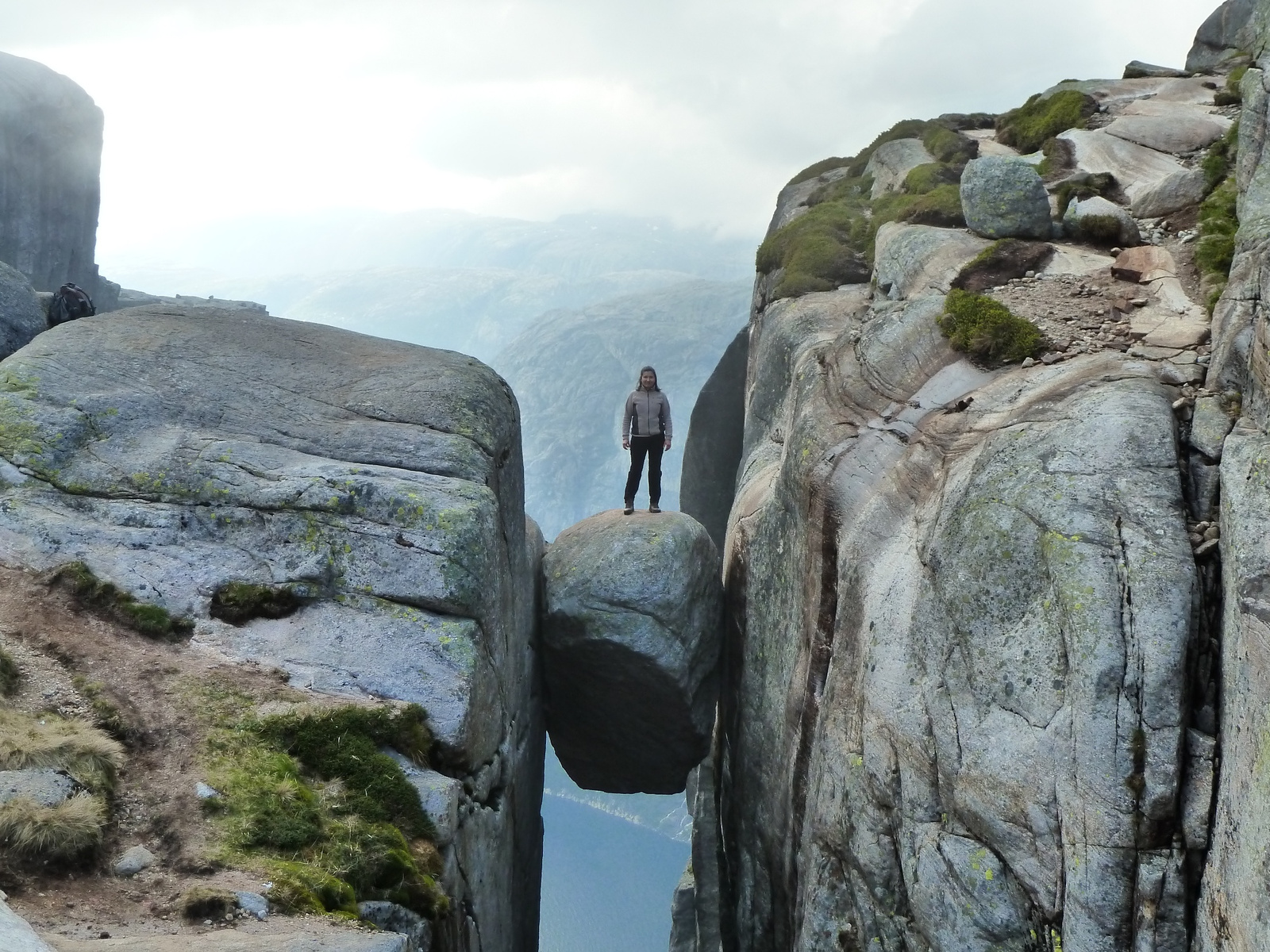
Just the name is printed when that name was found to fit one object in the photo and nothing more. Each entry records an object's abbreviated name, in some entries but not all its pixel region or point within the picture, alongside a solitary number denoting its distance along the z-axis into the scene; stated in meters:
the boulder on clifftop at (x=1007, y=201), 24.25
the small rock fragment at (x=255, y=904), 9.93
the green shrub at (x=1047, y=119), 34.41
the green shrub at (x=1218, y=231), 19.08
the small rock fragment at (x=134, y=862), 10.12
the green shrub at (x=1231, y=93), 31.86
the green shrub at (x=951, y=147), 36.88
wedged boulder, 23.86
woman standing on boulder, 23.75
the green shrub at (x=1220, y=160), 22.70
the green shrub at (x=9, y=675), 12.18
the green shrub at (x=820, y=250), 32.69
